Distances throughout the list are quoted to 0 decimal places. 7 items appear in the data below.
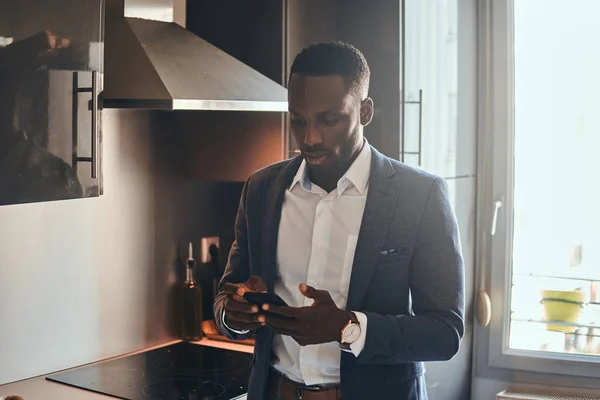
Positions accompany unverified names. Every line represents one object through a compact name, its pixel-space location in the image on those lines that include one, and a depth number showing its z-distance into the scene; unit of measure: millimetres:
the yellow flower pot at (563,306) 2854
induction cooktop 2260
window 2854
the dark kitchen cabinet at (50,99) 1682
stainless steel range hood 2162
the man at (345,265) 1655
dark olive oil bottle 2783
